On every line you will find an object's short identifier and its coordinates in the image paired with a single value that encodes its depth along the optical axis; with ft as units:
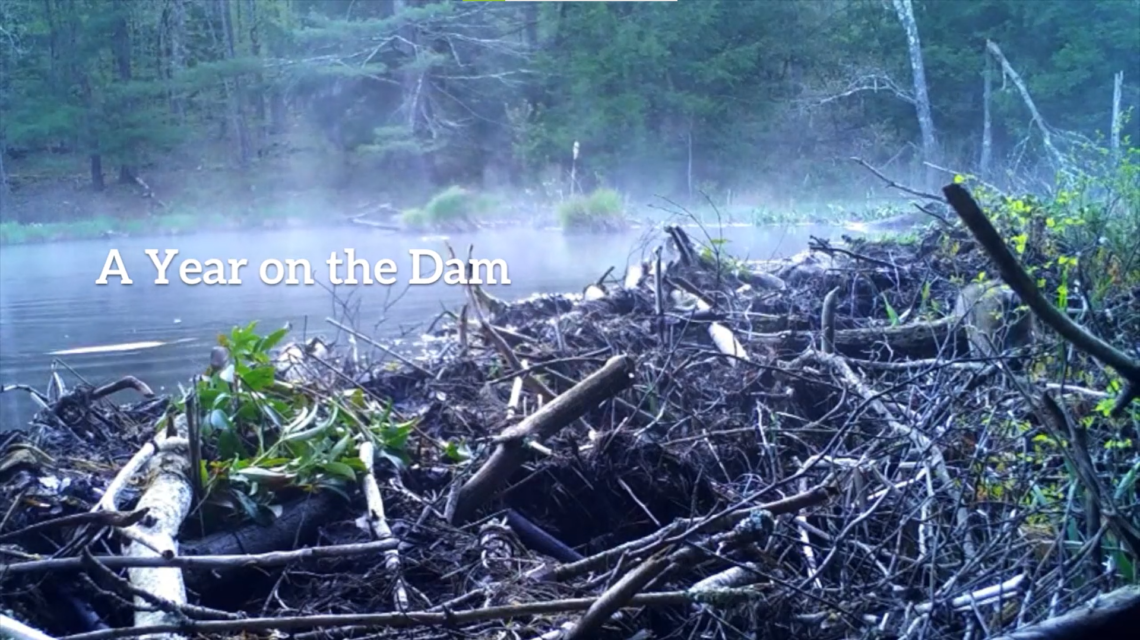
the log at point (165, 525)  6.27
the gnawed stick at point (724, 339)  11.69
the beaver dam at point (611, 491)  5.48
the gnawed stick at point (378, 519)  6.75
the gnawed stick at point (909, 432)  6.61
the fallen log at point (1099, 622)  4.10
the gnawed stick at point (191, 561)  6.10
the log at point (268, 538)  7.54
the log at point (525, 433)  8.71
